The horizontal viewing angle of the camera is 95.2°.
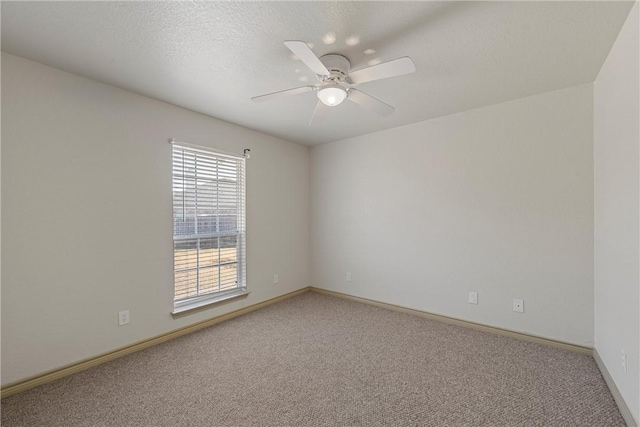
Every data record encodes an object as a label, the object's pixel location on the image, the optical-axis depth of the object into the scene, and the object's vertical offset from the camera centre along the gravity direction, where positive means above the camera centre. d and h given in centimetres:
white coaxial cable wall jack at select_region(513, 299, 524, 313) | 290 -92
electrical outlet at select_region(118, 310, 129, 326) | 263 -94
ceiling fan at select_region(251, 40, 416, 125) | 167 +89
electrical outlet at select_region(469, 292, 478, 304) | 319 -92
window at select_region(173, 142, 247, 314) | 313 -14
